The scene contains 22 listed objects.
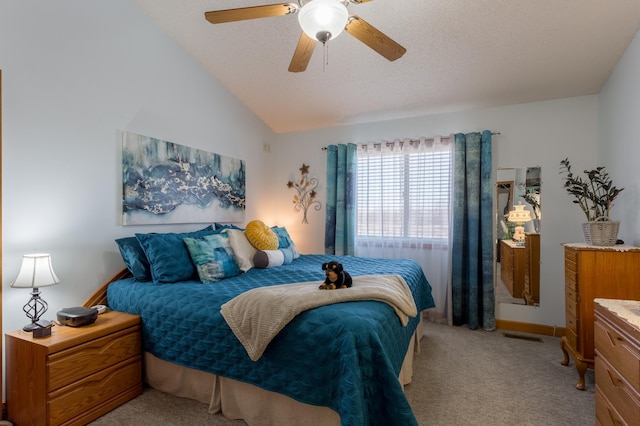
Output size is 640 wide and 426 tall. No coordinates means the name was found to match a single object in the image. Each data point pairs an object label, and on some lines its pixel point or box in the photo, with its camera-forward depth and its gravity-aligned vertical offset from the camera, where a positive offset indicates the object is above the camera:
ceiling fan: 1.59 +1.04
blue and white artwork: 2.70 +0.29
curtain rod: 3.72 +0.90
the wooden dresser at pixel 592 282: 2.13 -0.48
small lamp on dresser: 1.81 -0.40
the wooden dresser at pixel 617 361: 1.25 -0.66
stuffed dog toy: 1.94 -0.41
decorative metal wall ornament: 4.50 +0.28
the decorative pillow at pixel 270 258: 2.91 -0.44
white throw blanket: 1.64 -0.51
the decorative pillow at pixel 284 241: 3.38 -0.31
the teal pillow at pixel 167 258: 2.36 -0.35
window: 3.77 +0.26
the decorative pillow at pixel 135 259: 2.41 -0.37
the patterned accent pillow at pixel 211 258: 2.46 -0.38
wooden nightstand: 1.72 -0.95
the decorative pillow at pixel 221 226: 3.40 -0.15
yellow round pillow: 3.07 -0.24
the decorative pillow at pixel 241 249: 2.81 -0.34
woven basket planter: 2.27 -0.13
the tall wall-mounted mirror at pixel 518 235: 3.40 -0.24
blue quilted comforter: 1.41 -0.71
